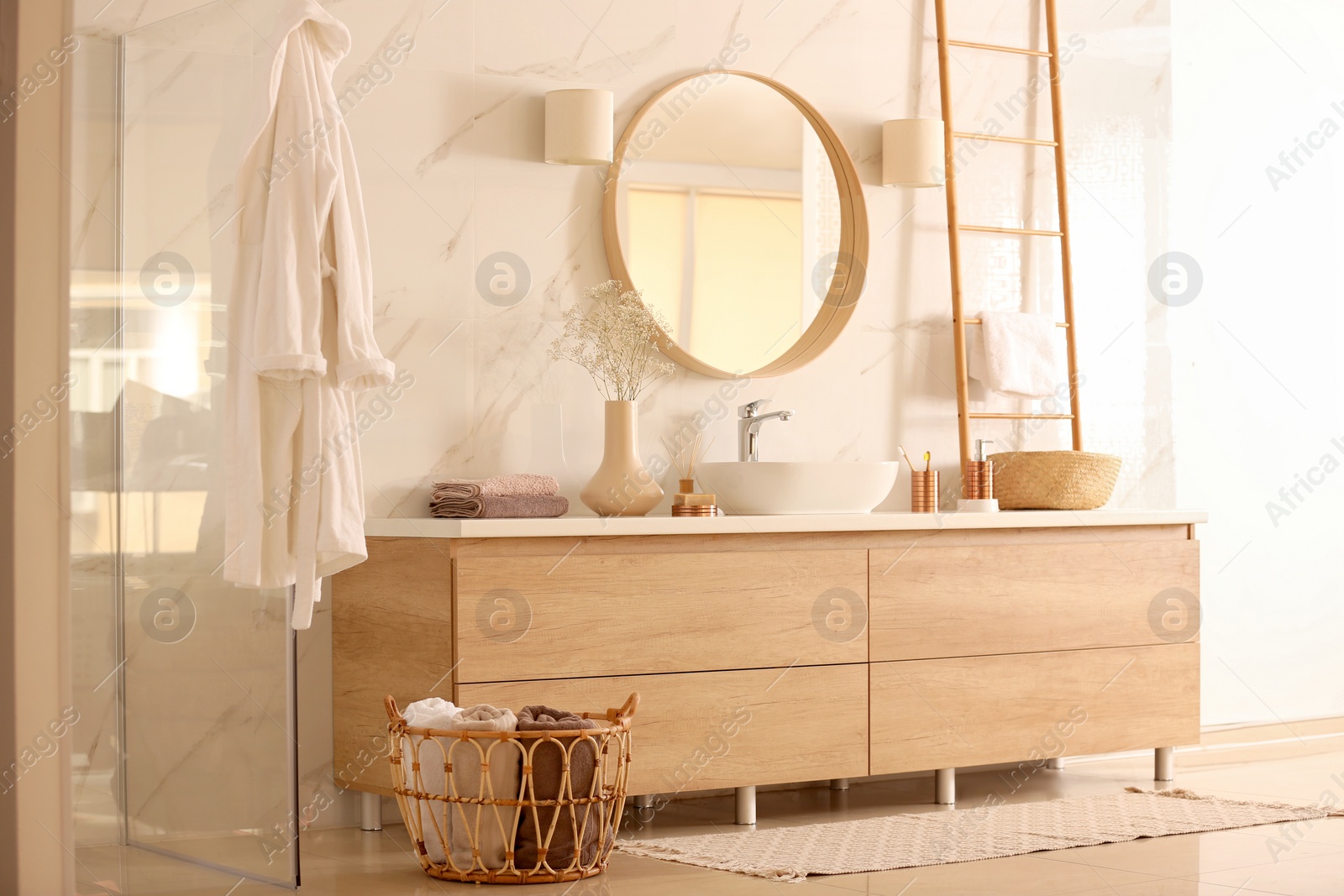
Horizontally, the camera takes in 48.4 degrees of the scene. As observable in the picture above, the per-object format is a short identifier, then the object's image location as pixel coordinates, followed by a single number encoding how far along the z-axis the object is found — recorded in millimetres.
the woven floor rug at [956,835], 2902
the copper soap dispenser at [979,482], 3877
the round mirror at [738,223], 3758
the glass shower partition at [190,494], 2562
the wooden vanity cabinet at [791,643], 3031
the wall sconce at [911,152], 4043
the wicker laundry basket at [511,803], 2705
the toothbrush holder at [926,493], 3840
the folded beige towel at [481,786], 2715
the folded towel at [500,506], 3203
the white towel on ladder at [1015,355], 4113
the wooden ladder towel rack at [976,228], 4105
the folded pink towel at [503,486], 3229
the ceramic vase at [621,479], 3402
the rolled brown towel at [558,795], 2725
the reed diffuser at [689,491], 3426
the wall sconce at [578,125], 3566
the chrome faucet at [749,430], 3713
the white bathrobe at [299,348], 2545
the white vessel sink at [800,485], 3430
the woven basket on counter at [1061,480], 3854
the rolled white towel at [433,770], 2746
